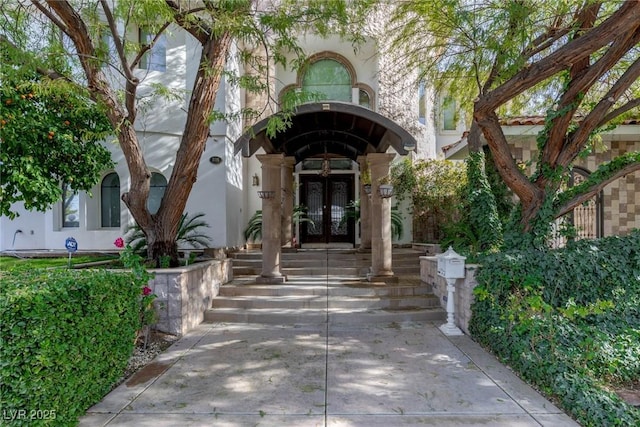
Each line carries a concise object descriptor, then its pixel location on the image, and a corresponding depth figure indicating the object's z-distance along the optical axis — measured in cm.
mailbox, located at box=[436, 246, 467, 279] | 624
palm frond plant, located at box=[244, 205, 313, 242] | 1234
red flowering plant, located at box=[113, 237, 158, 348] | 533
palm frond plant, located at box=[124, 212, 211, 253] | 795
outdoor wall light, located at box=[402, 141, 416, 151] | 751
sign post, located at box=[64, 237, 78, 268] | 550
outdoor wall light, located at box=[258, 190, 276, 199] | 846
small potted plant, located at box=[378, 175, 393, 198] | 829
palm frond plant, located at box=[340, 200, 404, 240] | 1243
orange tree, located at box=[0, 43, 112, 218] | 623
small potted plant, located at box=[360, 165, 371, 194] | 1049
